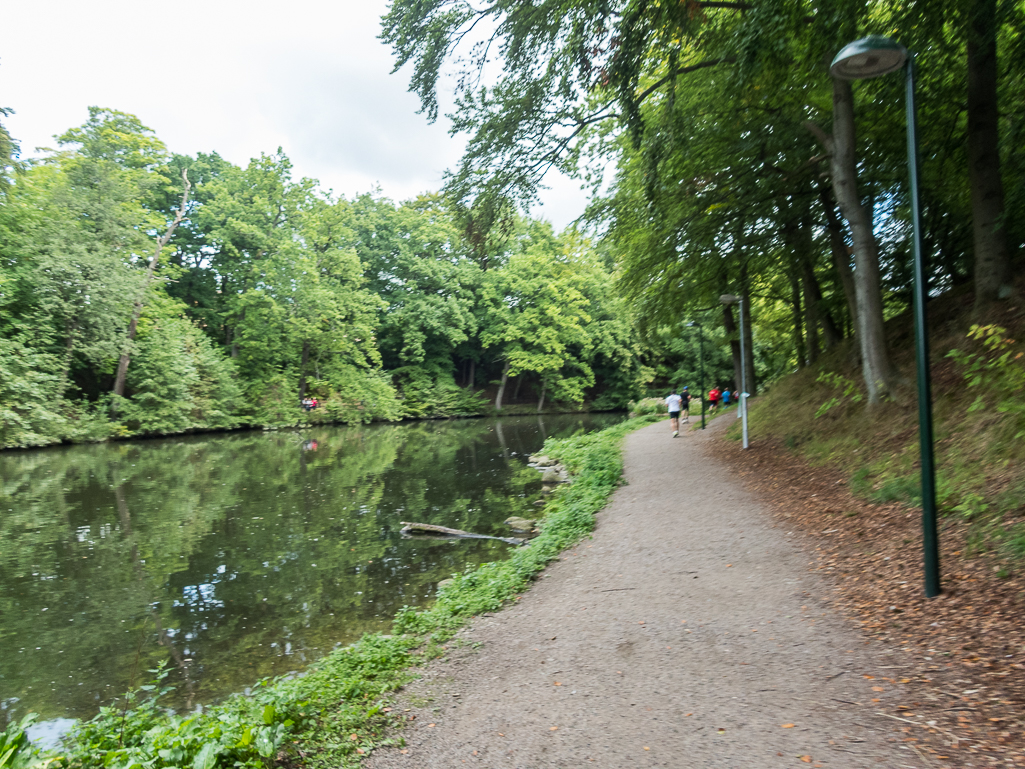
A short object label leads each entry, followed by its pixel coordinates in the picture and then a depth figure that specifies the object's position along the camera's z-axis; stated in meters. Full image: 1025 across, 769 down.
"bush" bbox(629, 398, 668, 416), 36.38
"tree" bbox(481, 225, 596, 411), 47.34
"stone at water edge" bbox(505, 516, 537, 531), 11.51
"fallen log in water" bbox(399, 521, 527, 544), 11.27
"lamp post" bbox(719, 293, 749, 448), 15.35
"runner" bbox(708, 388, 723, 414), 30.19
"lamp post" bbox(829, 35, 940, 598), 5.20
